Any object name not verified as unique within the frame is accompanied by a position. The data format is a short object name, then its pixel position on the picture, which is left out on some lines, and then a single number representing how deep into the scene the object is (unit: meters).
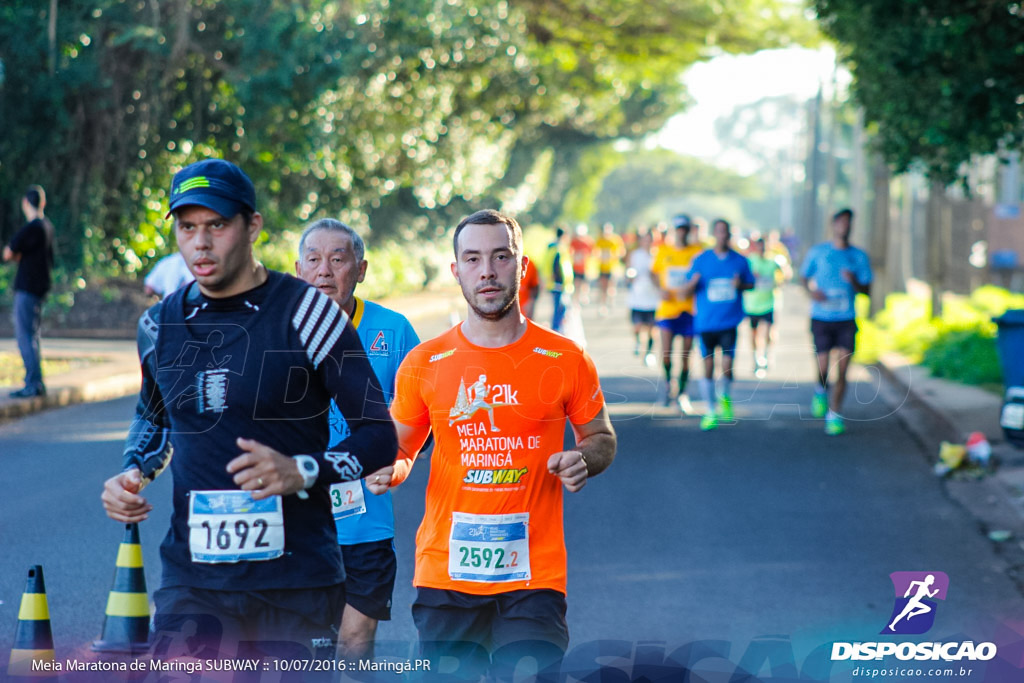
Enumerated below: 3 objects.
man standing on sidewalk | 23.95
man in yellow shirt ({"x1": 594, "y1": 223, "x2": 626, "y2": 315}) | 58.84
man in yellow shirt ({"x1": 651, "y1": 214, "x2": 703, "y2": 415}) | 26.24
